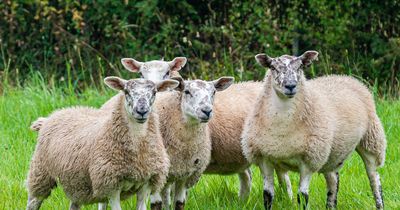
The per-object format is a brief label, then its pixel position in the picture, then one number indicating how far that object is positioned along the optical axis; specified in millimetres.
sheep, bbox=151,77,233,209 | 13969
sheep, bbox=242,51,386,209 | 13906
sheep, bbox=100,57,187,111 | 16437
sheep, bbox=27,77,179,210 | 12734
